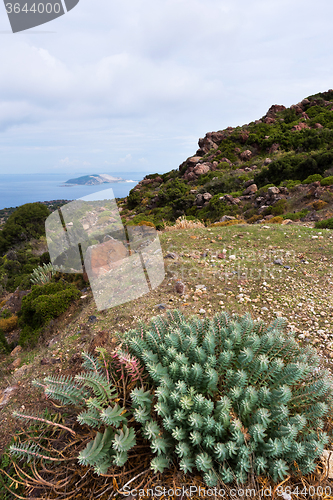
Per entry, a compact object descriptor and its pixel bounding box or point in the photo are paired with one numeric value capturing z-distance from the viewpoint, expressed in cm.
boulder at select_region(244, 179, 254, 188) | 2222
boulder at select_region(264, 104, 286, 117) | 4601
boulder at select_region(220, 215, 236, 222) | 1280
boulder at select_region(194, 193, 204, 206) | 2374
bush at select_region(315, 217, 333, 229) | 826
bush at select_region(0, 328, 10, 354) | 532
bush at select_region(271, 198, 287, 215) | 1309
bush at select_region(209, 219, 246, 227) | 1074
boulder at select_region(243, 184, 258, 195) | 1986
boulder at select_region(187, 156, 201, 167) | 3972
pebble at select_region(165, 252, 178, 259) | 616
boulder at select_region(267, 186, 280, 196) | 1576
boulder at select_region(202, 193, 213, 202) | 2331
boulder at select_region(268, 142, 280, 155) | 3151
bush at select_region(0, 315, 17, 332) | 711
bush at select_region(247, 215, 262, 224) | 1307
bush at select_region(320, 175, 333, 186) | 1331
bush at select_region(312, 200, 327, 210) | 1119
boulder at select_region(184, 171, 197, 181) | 3497
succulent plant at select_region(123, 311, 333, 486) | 128
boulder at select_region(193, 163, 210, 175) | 3490
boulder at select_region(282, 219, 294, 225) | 990
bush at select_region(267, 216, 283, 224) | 1035
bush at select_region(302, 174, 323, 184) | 1568
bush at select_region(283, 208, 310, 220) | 1085
